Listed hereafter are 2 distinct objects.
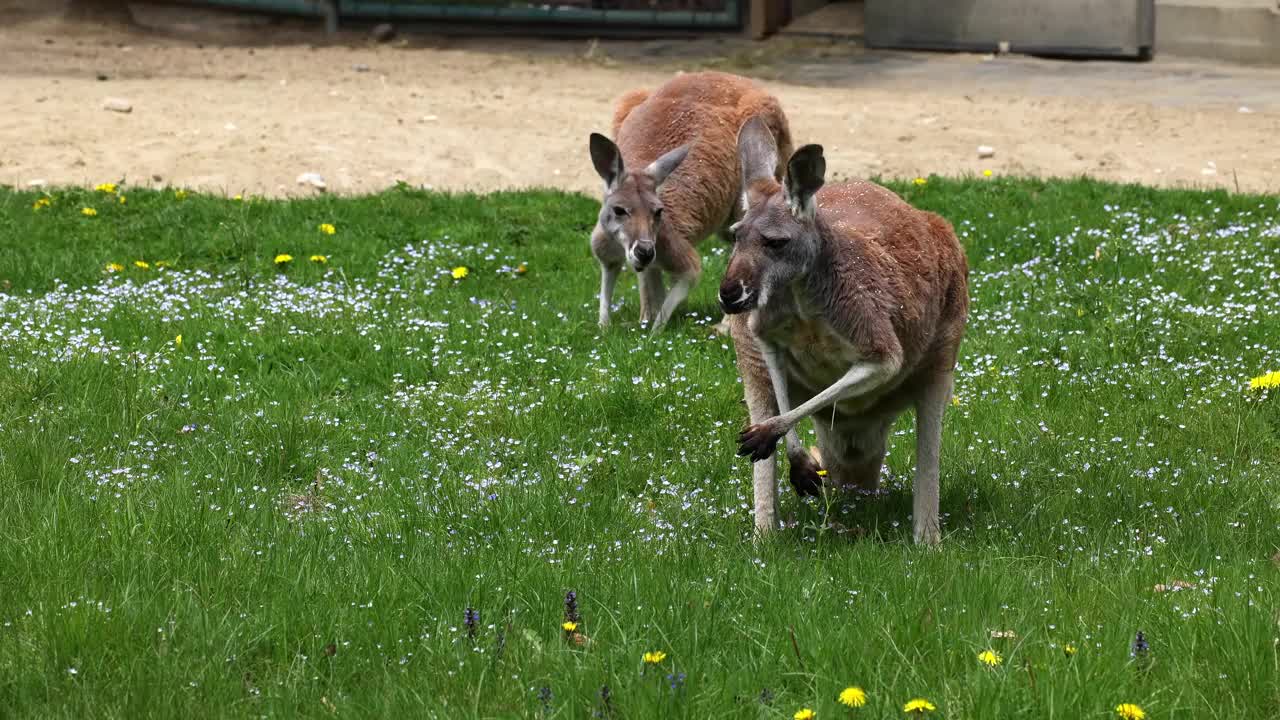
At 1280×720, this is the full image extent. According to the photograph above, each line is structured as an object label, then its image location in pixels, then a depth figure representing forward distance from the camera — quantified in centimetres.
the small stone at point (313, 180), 2007
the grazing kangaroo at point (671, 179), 1469
